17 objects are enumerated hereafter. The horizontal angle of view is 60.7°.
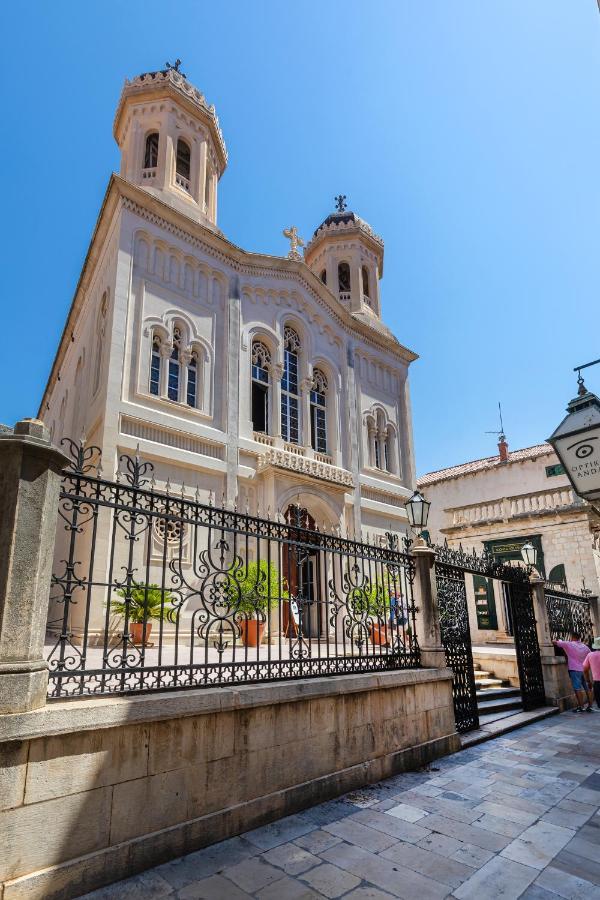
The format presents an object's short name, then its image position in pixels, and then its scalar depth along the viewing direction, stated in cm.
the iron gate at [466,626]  771
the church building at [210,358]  1233
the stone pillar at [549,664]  1020
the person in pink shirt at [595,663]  850
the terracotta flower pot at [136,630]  907
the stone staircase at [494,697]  907
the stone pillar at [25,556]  318
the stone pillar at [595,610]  1487
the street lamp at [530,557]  1138
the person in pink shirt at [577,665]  1046
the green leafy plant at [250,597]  467
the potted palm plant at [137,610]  633
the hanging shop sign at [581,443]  471
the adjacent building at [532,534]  1655
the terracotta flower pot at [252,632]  951
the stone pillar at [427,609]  691
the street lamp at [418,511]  747
